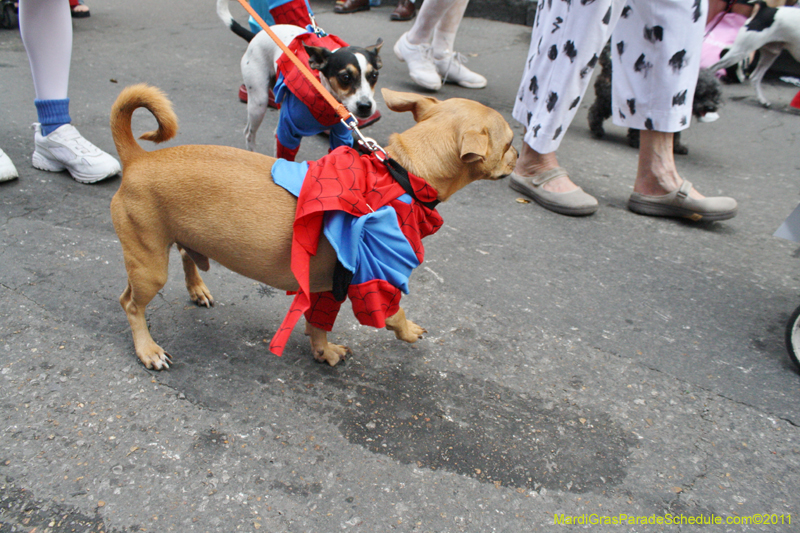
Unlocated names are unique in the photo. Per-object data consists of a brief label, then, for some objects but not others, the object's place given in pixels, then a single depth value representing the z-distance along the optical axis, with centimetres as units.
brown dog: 172
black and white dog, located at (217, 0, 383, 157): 300
